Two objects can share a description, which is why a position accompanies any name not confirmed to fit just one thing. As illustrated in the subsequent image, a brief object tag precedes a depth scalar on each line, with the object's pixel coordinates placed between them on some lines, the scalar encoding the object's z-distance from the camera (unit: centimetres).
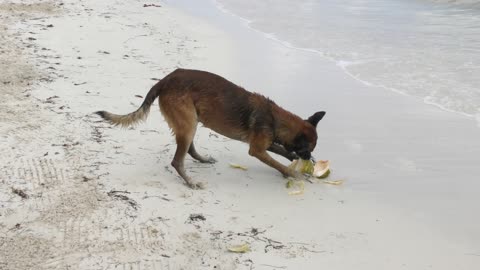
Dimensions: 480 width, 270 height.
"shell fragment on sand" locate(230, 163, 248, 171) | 563
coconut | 536
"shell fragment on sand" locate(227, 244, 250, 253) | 399
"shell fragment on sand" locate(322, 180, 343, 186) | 529
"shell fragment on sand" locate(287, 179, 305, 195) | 511
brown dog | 514
